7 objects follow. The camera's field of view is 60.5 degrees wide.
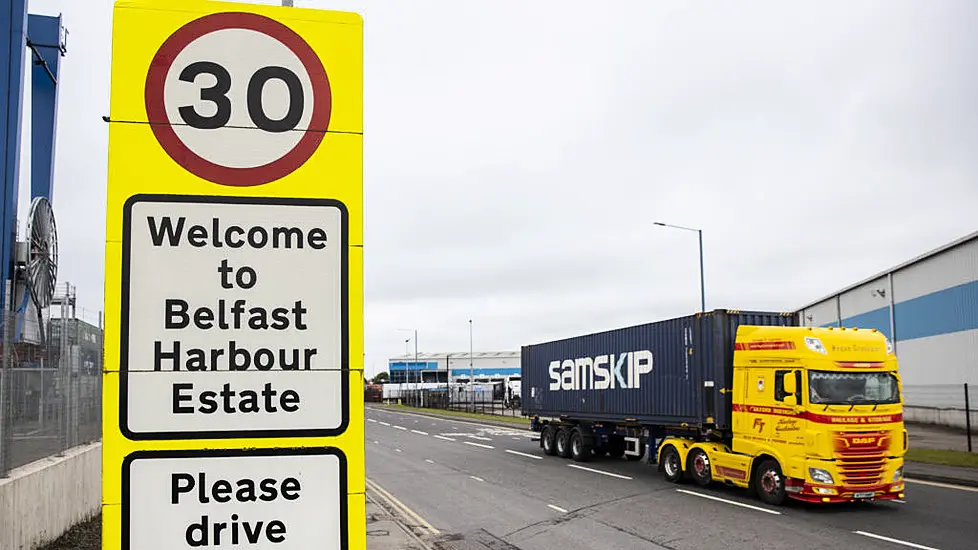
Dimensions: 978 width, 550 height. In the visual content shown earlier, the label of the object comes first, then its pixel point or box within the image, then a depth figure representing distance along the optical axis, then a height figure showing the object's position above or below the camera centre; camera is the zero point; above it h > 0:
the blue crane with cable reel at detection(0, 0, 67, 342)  14.84 +4.21
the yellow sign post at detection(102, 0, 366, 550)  3.05 +0.24
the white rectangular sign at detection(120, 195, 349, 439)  3.06 +0.11
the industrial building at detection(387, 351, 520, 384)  134.62 -3.37
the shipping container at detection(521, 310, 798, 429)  18.27 -0.73
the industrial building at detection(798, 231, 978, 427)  32.59 +0.79
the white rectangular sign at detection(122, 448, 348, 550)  3.03 -0.55
